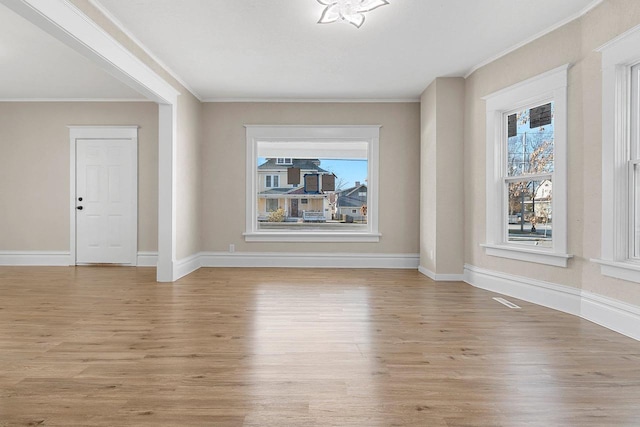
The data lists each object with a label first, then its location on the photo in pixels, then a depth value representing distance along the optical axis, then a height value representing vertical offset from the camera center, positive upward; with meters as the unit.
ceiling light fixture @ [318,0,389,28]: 3.19 +1.72
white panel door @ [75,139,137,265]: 6.48 +0.16
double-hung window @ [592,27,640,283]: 3.08 +0.45
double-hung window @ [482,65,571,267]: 3.78 +0.47
